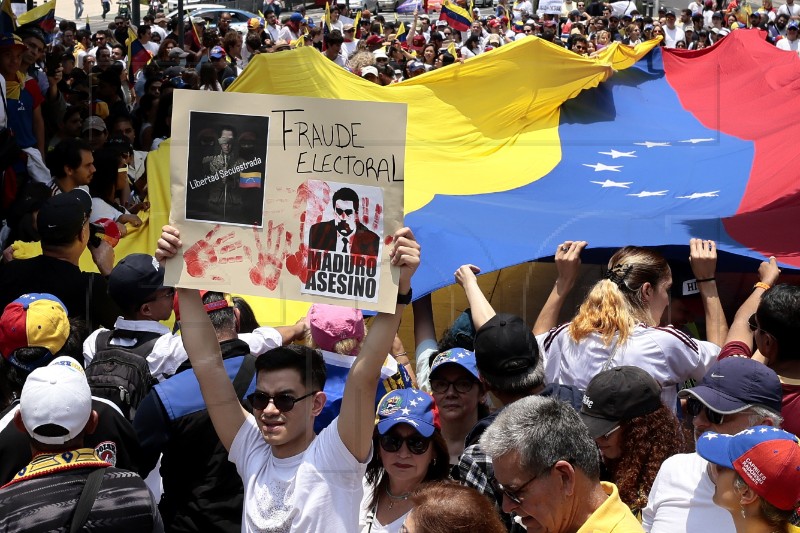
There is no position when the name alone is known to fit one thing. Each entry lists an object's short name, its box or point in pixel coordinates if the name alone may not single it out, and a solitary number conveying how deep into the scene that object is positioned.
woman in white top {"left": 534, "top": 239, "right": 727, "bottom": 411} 3.75
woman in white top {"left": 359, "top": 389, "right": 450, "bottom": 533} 3.18
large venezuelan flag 5.27
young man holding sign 2.87
